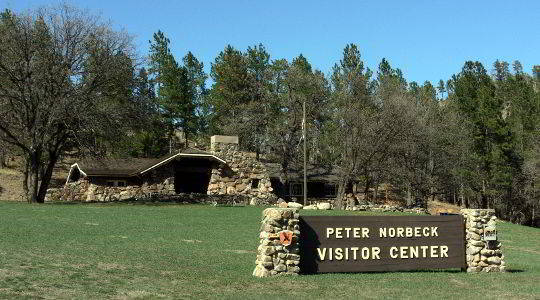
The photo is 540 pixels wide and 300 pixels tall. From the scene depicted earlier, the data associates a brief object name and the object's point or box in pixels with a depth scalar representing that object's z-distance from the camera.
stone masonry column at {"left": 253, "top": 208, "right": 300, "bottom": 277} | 12.80
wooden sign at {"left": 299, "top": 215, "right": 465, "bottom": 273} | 13.50
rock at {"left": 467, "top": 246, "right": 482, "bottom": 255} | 14.66
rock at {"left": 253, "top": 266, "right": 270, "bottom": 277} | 12.70
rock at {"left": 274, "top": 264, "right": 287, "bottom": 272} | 12.82
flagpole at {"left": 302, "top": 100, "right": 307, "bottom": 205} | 43.28
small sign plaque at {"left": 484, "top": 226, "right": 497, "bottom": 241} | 14.62
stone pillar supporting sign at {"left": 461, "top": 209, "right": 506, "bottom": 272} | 14.68
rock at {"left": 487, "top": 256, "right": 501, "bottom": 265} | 14.84
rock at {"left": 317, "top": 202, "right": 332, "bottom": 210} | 38.45
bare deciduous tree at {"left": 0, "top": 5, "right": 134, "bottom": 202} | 32.84
